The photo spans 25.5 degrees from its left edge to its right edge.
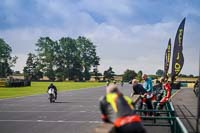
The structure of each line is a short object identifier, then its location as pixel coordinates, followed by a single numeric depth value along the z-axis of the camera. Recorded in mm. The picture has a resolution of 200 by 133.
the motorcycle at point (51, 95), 33238
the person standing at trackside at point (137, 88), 16589
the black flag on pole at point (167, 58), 32375
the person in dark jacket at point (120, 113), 6688
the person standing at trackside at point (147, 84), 18628
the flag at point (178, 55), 22609
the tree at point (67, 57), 155125
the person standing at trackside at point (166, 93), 18683
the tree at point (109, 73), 182050
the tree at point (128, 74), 161650
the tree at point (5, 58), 155125
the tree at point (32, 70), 156875
